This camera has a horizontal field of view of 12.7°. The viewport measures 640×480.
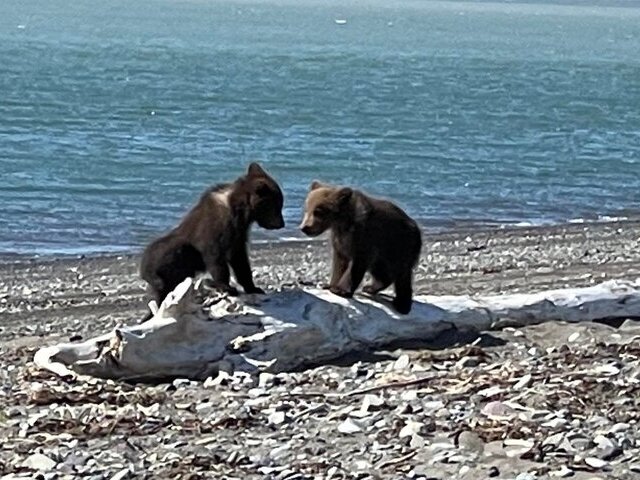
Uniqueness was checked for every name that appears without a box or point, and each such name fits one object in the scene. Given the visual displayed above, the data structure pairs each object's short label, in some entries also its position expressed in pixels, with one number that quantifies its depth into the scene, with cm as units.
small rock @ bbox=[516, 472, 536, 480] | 1160
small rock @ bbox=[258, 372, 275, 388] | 1576
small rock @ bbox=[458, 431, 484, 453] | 1250
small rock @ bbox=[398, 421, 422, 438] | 1302
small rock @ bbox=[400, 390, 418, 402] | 1434
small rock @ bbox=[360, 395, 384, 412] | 1410
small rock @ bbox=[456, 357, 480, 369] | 1621
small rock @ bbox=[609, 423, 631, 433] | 1263
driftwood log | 1639
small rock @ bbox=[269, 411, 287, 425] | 1394
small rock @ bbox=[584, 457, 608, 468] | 1180
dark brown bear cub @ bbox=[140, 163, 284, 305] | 1811
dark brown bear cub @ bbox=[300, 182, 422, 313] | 1813
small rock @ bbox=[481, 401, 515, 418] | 1346
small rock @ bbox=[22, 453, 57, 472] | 1273
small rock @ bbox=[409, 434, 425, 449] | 1267
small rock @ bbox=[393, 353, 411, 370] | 1605
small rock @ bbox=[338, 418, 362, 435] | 1334
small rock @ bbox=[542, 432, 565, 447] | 1239
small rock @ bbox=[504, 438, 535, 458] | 1222
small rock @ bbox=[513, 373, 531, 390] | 1443
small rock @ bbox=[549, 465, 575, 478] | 1164
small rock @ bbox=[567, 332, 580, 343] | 1742
